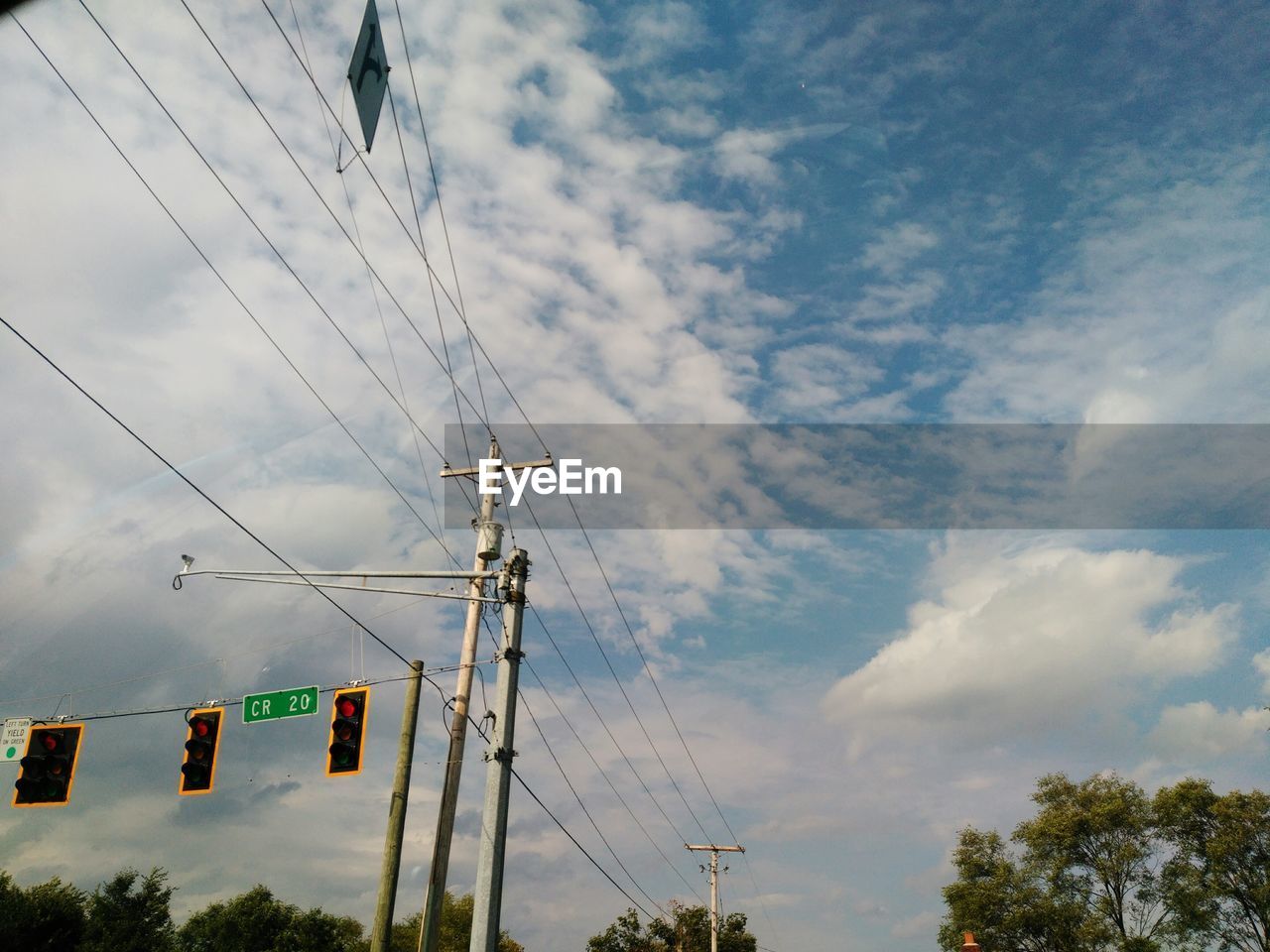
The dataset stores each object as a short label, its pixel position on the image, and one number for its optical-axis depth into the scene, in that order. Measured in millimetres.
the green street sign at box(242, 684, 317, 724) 16250
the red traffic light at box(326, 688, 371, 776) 14781
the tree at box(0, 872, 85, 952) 47344
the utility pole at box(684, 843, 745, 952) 46625
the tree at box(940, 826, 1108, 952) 46969
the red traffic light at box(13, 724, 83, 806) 15242
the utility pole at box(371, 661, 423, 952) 16141
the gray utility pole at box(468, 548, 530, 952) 13078
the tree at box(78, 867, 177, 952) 54531
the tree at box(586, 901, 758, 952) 65812
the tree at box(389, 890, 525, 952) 69250
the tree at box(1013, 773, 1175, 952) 46344
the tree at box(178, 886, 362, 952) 59844
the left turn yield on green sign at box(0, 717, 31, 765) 15891
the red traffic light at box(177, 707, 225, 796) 15336
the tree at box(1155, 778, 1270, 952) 42812
